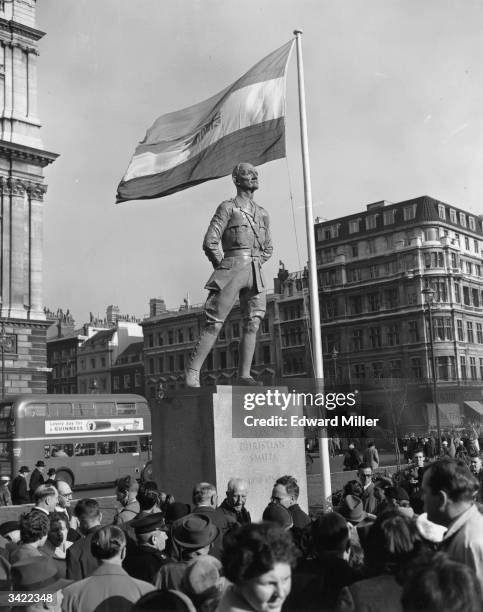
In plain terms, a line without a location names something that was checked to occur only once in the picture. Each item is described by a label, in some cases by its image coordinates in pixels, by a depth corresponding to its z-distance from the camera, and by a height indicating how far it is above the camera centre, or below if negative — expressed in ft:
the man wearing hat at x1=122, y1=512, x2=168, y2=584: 17.48 -3.13
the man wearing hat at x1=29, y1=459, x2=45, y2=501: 71.26 -4.93
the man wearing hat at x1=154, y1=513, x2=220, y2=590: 16.11 -2.52
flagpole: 42.65 +9.38
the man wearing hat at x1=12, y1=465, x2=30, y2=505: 69.56 -5.75
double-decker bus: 93.86 -1.40
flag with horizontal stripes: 48.62 +18.89
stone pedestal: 32.71 -1.48
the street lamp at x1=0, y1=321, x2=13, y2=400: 136.73 +15.96
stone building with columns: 145.48 +45.04
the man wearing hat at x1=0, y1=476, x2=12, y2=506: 72.54 -6.42
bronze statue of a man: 35.45 +7.23
